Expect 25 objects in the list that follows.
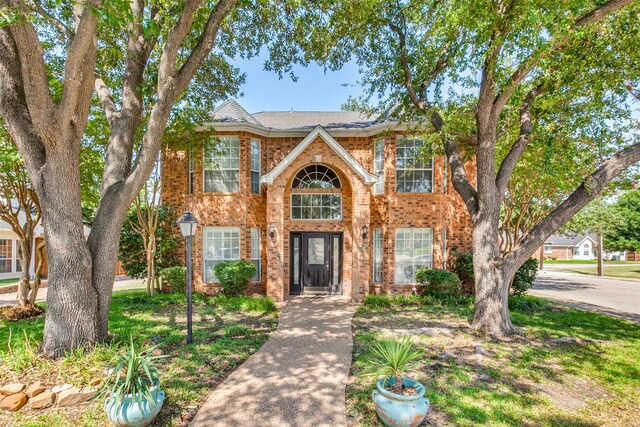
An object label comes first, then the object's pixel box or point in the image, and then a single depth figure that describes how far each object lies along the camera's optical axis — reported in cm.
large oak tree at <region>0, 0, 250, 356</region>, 439
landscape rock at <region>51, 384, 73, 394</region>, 386
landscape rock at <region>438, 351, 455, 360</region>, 569
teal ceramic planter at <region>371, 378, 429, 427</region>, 351
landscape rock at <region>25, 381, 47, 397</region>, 385
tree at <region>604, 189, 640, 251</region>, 2844
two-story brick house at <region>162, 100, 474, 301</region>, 1112
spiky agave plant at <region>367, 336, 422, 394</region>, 381
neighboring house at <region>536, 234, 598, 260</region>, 5022
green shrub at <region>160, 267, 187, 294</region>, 1078
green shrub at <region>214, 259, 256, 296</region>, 1026
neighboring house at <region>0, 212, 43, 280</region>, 1708
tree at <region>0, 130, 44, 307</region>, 831
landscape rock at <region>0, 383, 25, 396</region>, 382
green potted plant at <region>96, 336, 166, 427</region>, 339
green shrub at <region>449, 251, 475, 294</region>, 1075
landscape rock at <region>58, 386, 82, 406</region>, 382
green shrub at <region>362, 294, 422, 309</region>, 970
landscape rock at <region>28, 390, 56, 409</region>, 376
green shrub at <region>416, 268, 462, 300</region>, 1016
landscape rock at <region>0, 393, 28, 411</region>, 373
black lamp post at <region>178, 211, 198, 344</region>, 624
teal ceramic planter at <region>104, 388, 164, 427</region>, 338
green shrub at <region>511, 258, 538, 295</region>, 1059
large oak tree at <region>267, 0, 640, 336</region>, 538
